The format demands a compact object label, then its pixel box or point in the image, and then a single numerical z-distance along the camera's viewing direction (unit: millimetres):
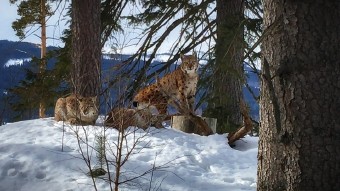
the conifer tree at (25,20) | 14575
